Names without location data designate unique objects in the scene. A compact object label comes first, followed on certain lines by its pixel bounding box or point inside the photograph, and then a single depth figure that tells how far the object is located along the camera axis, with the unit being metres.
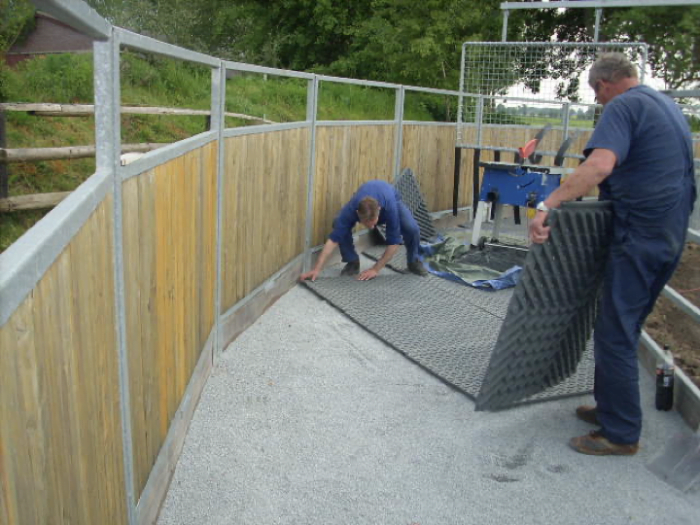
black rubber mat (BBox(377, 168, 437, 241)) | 8.51
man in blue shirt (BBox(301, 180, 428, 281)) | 6.27
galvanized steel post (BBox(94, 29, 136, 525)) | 2.00
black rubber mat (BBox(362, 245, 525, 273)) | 7.66
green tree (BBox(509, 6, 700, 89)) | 17.89
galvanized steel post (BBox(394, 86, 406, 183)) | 8.37
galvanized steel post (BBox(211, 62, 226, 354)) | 4.21
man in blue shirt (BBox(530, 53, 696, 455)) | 3.49
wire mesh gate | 10.33
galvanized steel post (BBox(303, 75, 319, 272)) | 6.41
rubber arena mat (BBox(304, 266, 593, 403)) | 4.71
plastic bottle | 4.24
